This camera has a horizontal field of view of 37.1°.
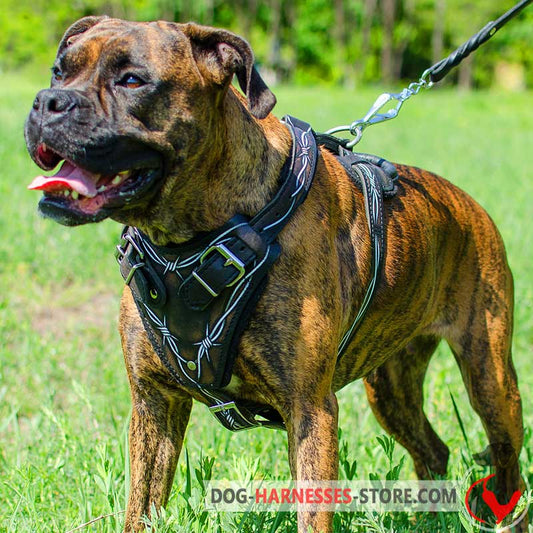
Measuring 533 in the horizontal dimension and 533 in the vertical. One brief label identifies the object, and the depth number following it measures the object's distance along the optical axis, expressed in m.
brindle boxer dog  2.42
